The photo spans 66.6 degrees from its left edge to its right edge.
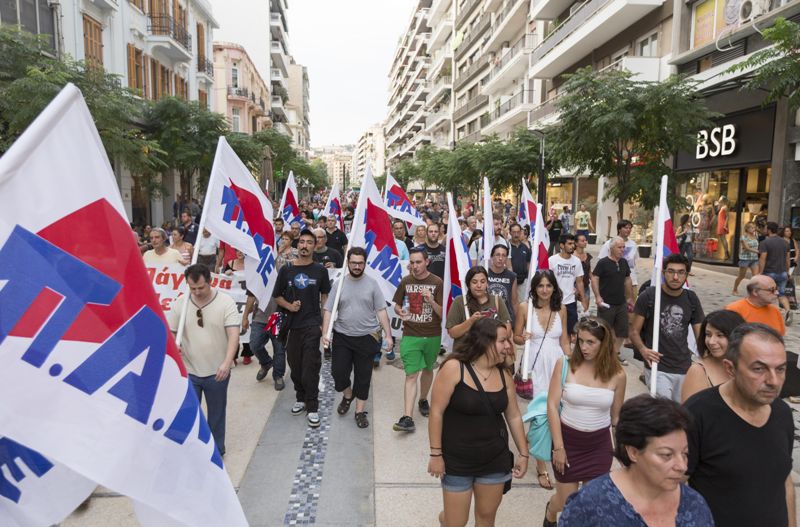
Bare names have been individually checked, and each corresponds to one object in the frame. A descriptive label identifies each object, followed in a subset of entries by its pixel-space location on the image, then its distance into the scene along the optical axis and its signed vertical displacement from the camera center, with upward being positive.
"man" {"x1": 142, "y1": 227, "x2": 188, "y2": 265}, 7.61 -0.63
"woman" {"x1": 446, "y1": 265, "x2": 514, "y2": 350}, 5.36 -0.86
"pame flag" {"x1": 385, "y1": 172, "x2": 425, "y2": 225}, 11.35 +0.06
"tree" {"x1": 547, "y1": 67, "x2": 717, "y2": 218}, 12.30 +1.73
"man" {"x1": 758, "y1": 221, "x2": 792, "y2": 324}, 9.92 -0.79
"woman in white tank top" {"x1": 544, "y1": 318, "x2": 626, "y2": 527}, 3.73 -1.22
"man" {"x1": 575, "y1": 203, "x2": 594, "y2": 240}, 19.64 -0.37
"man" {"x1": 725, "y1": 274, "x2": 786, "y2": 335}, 4.90 -0.76
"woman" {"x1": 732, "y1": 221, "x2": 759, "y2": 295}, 11.55 -0.72
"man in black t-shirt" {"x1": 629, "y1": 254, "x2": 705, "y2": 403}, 5.00 -0.94
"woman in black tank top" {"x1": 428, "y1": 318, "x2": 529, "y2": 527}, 3.43 -1.25
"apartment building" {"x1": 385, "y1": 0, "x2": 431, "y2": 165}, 75.12 +16.80
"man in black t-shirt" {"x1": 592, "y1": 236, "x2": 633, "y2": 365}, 7.27 -0.98
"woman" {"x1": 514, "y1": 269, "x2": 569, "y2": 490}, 5.29 -1.09
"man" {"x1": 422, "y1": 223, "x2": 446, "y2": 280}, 8.45 -0.63
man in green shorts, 5.93 -1.12
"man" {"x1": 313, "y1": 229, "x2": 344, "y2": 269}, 8.71 -0.70
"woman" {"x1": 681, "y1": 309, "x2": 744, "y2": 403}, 3.29 -0.84
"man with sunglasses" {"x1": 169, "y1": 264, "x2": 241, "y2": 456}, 4.82 -1.06
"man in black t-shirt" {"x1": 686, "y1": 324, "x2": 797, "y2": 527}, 2.51 -0.97
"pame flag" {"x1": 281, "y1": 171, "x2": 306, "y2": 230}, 12.77 -0.01
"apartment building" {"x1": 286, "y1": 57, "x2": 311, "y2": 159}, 94.19 +16.69
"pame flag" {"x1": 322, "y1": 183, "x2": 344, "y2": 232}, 12.46 -0.03
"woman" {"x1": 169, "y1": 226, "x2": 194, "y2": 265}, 8.78 -0.59
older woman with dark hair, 2.11 -0.98
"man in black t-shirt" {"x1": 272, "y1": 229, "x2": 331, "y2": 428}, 6.00 -1.07
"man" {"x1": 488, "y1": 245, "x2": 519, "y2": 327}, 6.73 -0.80
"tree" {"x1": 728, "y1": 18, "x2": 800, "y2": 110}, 9.10 +2.31
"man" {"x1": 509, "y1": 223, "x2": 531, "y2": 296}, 9.42 -0.75
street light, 19.31 +0.77
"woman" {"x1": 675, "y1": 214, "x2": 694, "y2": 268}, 15.27 -0.68
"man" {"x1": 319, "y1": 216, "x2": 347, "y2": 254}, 11.10 -0.58
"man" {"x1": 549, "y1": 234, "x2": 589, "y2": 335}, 7.63 -0.81
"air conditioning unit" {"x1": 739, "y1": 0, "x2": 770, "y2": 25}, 14.53 +4.86
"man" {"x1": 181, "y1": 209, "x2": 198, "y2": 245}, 11.95 -0.49
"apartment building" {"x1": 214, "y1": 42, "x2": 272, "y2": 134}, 44.28 +8.80
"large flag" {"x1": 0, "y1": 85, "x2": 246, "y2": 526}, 1.86 -0.50
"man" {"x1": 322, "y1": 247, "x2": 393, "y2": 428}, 5.99 -1.19
